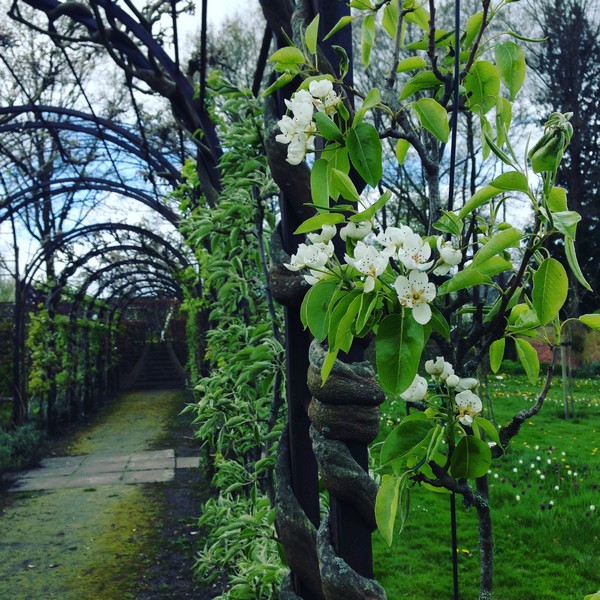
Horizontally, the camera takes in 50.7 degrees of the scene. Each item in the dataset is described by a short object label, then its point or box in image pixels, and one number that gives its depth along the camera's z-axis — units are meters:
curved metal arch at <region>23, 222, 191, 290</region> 8.19
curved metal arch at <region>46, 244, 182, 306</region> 10.23
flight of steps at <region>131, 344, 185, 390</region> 17.02
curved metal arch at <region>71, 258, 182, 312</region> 11.08
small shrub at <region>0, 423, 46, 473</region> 7.19
